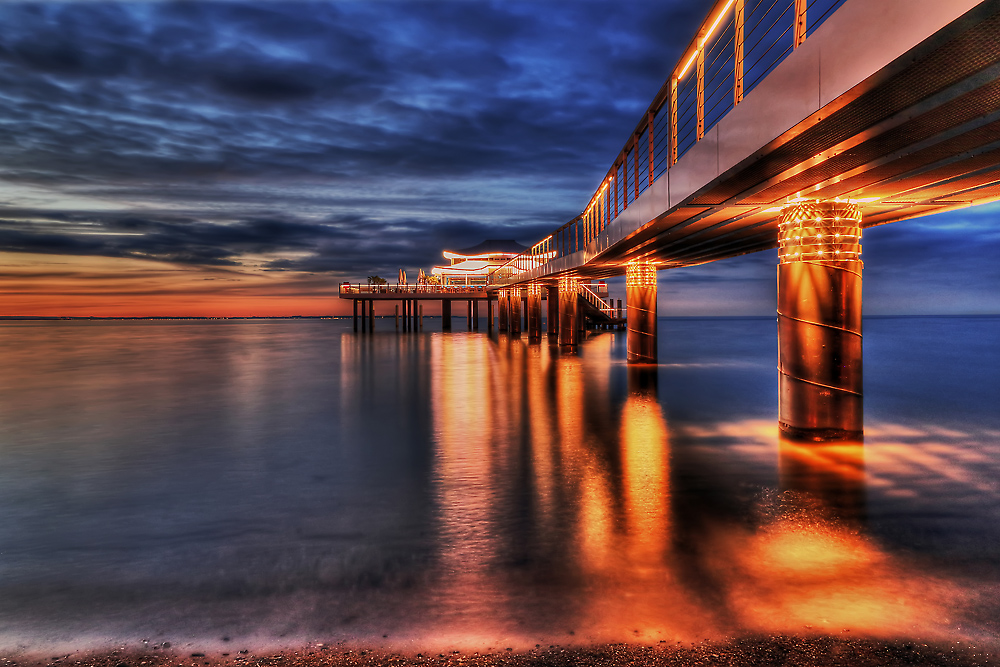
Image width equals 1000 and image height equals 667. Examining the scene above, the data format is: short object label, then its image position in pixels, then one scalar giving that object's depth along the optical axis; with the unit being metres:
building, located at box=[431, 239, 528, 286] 96.36
